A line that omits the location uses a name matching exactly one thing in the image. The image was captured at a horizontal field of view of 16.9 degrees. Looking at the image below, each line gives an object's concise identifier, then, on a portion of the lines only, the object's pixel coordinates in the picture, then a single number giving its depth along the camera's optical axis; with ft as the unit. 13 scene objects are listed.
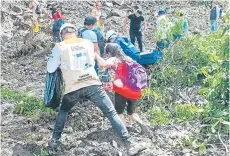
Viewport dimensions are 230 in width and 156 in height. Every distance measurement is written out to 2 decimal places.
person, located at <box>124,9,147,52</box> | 60.94
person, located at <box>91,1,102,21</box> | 69.67
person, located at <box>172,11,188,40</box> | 42.13
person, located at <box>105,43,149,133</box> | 33.15
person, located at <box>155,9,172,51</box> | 43.51
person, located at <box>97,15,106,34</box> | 59.71
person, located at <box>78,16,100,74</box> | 39.69
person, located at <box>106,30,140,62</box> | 37.25
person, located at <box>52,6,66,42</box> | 57.30
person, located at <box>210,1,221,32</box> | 76.55
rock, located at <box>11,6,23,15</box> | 84.40
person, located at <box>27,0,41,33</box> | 76.59
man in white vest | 30.34
